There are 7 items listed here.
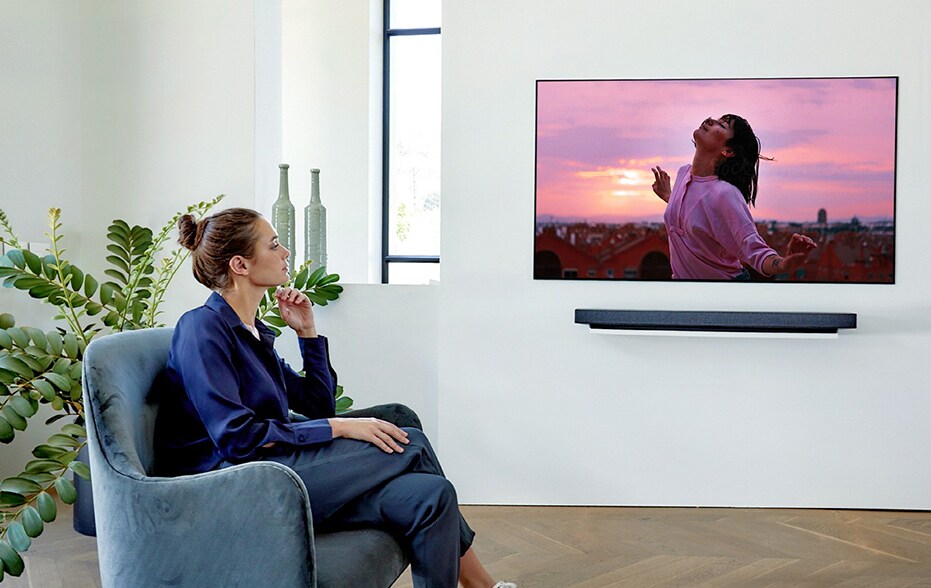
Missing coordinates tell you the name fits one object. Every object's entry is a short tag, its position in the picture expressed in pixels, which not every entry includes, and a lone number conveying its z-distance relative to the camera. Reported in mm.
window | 5676
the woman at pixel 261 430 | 2014
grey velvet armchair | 1771
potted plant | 2662
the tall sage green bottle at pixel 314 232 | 4012
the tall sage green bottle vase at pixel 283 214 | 3914
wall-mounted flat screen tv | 3764
